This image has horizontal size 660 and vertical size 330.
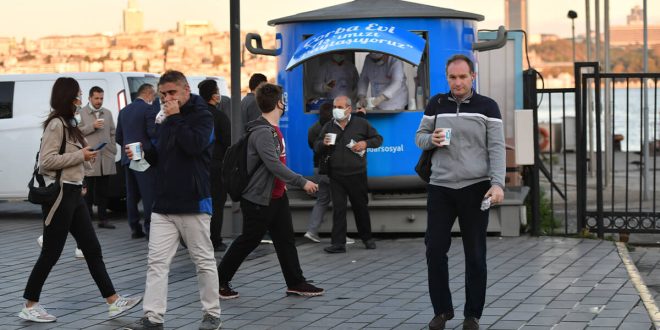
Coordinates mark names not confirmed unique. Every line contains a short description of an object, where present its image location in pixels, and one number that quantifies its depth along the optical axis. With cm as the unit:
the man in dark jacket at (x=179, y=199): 815
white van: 1664
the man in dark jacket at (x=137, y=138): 1262
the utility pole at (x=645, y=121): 1815
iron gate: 1379
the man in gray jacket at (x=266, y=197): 942
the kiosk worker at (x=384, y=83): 1354
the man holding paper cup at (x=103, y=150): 1491
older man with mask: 1240
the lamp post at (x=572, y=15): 3853
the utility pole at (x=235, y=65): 1293
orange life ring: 3685
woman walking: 884
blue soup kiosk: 1341
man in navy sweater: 803
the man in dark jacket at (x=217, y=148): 1221
